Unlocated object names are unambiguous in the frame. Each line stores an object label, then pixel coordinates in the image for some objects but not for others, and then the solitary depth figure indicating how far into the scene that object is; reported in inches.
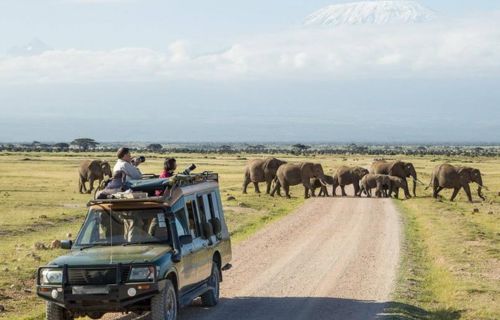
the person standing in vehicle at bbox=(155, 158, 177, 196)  761.3
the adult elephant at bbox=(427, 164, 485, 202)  2161.7
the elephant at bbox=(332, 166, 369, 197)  2272.4
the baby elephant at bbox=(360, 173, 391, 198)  2187.5
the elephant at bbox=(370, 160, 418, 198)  2358.5
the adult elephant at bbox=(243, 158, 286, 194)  2278.5
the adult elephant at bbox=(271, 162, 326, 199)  2169.0
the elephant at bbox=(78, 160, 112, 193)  2249.0
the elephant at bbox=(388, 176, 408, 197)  2163.1
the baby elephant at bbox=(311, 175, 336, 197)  2187.5
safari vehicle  565.9
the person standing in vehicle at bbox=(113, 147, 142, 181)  698.8
